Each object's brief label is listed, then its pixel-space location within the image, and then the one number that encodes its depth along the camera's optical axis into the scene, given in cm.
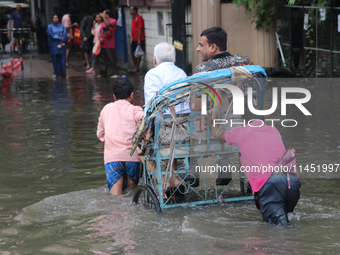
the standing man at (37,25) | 2714
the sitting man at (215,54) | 557
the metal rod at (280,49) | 1637
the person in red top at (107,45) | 1831
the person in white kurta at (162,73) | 607
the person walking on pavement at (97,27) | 1859
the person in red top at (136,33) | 1947
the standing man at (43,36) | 2716
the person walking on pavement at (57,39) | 1762
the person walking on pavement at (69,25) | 2188
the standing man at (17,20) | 2747
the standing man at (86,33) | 2028
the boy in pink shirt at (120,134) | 635
